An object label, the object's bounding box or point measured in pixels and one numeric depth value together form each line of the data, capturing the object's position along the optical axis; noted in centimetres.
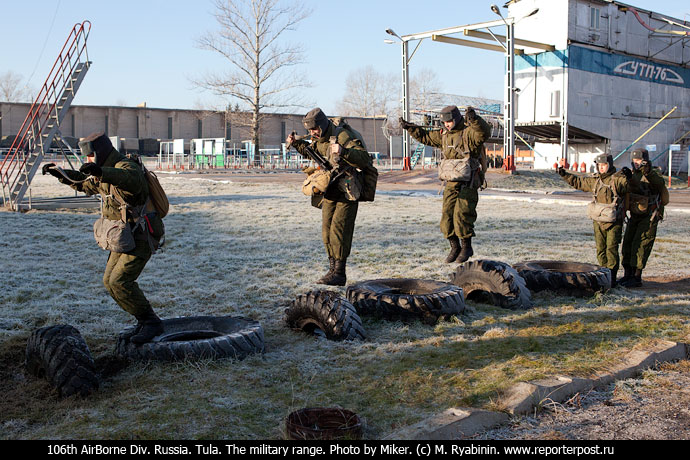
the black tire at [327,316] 570
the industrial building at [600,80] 3103
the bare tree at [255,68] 4128
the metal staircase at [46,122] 1598
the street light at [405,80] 3159
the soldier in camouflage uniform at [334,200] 725
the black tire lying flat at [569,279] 759
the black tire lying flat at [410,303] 633
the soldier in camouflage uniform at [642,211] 842
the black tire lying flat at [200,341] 506
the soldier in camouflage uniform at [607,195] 830
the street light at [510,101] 2702
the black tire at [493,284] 705
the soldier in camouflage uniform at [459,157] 812
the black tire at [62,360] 451
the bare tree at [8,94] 7850
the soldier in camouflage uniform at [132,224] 517
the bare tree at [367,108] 8019
